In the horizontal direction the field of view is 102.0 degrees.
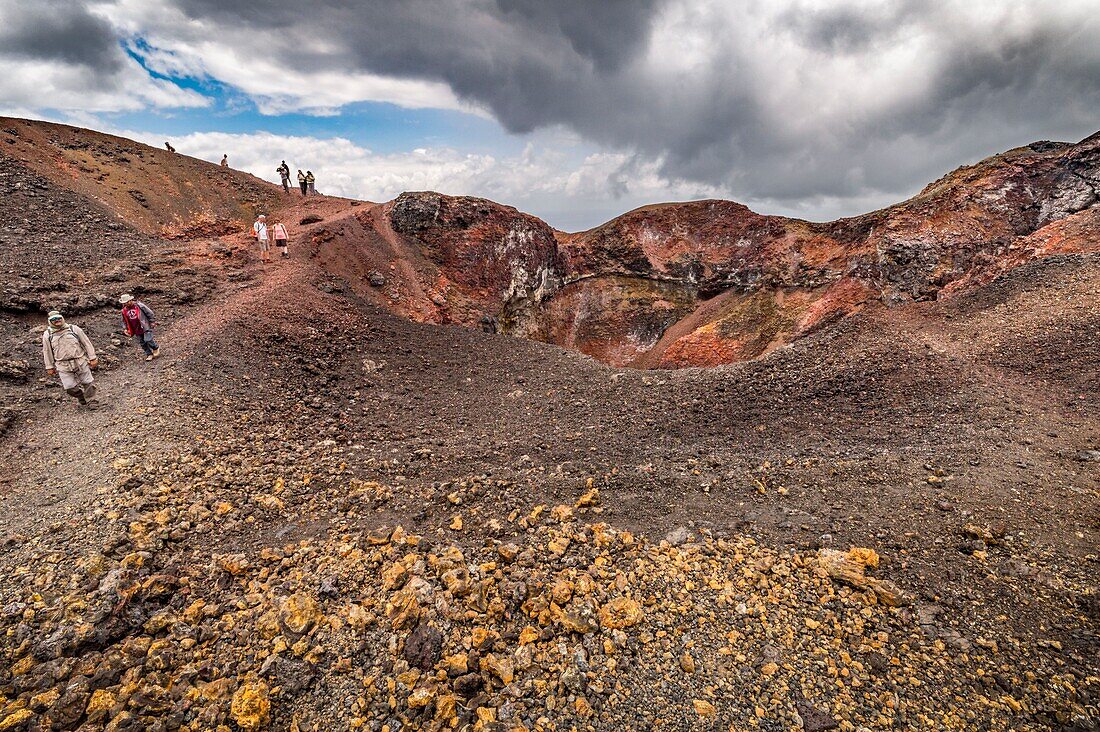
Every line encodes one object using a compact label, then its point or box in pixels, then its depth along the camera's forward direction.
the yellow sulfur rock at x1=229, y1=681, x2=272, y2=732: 3.99
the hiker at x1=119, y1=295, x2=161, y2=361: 9.92
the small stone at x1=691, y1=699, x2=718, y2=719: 4.11
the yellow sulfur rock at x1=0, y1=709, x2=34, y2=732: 3.56
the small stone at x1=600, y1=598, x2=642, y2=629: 5.04
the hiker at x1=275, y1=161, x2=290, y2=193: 26.73
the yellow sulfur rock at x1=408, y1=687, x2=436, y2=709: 4.22
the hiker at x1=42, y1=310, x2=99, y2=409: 8.21
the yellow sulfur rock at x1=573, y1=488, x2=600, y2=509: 7.36
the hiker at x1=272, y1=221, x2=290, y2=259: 16.67
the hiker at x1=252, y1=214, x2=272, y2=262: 15.97
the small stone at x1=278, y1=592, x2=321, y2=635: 4.85
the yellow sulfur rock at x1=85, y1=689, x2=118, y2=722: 3.83
